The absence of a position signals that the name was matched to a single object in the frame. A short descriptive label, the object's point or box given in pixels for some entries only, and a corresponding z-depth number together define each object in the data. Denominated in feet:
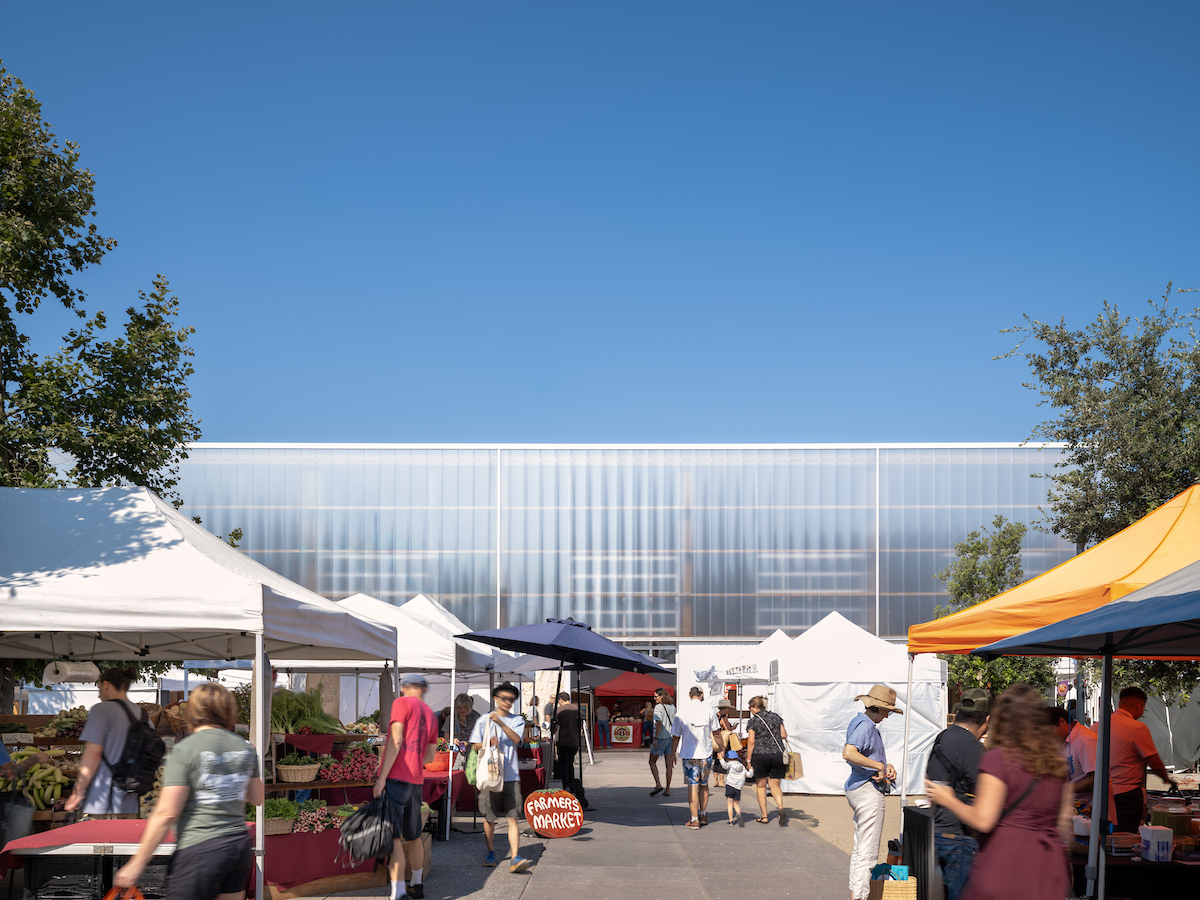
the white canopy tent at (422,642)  46.62
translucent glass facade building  146.20
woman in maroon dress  15.17
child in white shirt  47.93
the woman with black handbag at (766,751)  48.55
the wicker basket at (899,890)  24.43
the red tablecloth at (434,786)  43.11
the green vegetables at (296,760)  31.96
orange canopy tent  30.40
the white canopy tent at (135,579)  25.03
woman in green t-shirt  16.57
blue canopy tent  21.29
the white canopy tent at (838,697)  63.57
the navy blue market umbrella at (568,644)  43.39
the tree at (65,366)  45.29
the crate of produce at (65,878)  20.47
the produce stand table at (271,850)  20.31
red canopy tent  127.75
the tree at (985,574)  90.38
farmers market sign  40.81
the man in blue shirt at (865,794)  28.19
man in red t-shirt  27.73
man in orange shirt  29.40
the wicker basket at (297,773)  31.04
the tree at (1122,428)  53.98
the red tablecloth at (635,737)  128.31
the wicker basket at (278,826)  28.27
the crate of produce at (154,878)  21.34
